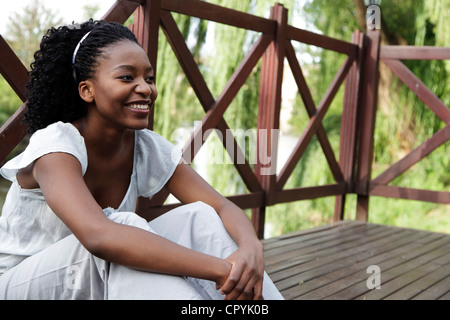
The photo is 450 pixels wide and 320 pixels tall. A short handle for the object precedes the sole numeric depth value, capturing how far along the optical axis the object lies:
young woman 1.18
